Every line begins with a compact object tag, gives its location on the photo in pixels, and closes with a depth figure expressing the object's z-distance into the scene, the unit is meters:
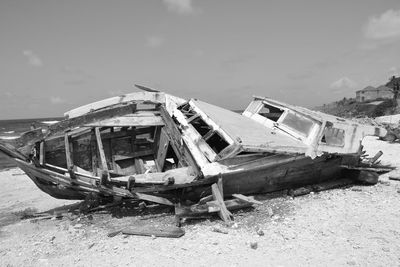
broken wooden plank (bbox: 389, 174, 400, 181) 8.55
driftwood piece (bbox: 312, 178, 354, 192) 7.72
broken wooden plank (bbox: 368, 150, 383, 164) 9.65
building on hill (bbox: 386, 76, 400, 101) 42.25
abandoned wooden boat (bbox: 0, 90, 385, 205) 6.22
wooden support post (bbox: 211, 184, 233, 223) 5.91
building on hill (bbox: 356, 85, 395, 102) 57.97
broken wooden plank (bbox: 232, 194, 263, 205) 6.10
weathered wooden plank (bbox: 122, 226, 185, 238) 5.51
